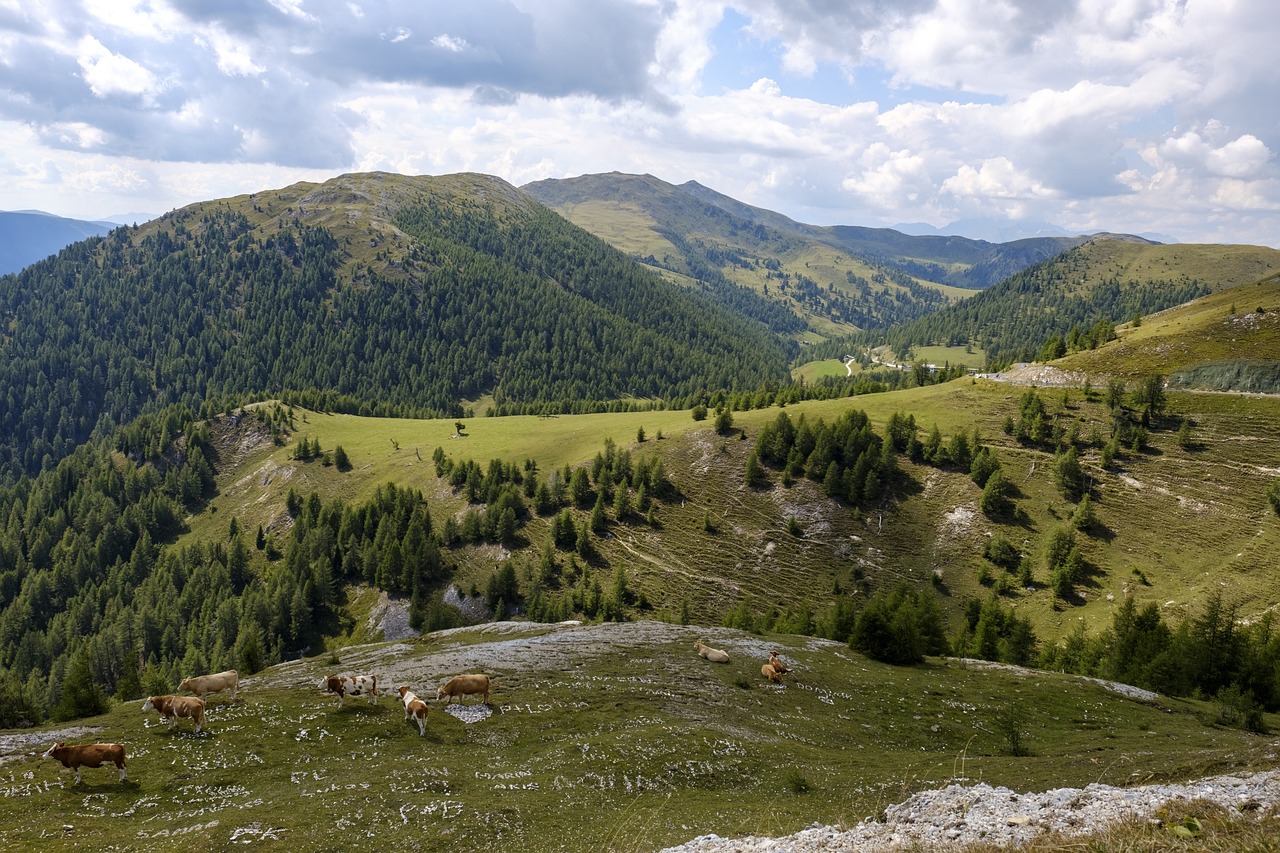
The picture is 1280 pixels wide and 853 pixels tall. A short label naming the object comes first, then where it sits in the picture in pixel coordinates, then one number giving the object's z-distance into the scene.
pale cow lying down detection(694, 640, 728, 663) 48.44
